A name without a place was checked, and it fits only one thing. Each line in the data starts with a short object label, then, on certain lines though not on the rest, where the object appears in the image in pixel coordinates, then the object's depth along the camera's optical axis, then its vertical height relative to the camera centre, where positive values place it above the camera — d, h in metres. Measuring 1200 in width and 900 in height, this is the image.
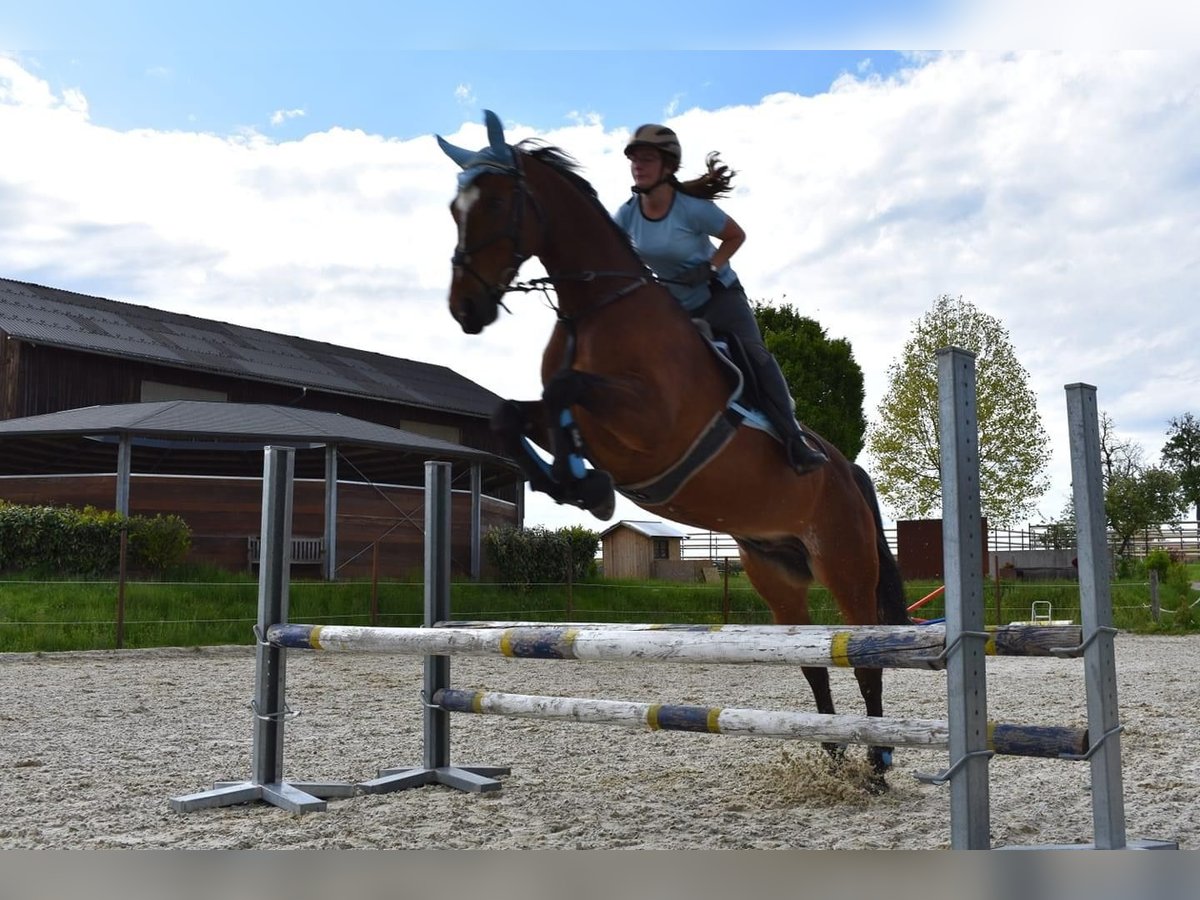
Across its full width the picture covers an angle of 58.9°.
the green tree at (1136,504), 24.44 +1.62
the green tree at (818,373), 18.38 +3.48
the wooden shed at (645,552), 25.89 +0.51
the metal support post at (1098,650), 2.73 -0.21
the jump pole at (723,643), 2.79 -0.21
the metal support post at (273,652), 4.41 -0.34
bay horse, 3.20 +0.64
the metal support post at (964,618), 2.68 -0.12
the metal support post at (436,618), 4.69 -0.20
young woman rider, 3.60 +1.14
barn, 15.34 +2.08
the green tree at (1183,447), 43.28 +5.24
